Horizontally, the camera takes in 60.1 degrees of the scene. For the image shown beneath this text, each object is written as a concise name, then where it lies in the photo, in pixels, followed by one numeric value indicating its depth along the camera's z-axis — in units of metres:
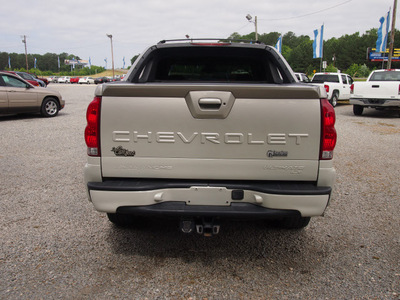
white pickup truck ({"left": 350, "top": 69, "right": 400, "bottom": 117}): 12.37
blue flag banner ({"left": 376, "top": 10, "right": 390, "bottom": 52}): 21.94
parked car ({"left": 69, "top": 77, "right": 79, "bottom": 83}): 77.25
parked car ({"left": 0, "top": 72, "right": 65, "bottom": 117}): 11.38
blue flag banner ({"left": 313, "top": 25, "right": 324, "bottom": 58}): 27.50
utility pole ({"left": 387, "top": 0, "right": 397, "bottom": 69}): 22.05
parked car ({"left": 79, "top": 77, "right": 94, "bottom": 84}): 72.06
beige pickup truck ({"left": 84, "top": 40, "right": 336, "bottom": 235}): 2.58
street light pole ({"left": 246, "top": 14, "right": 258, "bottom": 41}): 37.67
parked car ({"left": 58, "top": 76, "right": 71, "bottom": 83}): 79.12
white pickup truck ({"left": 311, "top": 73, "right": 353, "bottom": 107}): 17.58
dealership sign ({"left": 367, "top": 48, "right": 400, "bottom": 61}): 54.40
